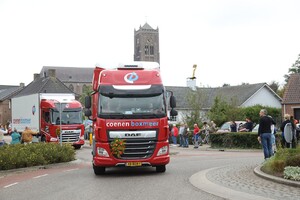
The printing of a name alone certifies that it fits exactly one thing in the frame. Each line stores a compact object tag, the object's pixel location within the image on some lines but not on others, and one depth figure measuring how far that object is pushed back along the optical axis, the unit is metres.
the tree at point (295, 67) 96.21
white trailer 33.54
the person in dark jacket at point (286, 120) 17.70
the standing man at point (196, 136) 31.25
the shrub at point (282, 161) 12.41
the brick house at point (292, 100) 47.38
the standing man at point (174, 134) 34.78
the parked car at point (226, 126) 36.78
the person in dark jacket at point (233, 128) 30.36
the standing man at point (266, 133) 16.56
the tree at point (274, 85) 91.00
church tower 141.62
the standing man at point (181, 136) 33.05
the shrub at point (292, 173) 11.36
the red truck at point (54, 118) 32.16
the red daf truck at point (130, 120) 14.20
